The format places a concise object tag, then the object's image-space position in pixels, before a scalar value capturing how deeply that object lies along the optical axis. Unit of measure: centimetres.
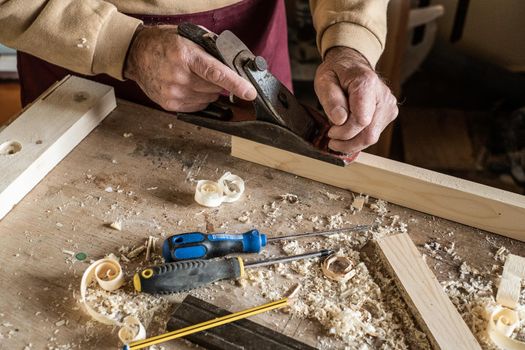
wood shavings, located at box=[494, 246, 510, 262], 120
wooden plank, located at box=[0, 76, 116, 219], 125
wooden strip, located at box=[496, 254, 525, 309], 110
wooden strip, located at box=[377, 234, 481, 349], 102
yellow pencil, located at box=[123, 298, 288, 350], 97
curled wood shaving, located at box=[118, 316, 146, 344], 99
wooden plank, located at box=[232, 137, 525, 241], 123
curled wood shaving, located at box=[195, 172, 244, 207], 126
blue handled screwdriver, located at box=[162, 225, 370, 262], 111
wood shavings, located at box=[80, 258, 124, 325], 103
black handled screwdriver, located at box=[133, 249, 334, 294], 106
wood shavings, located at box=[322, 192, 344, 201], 131
